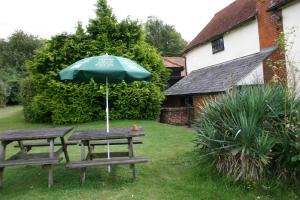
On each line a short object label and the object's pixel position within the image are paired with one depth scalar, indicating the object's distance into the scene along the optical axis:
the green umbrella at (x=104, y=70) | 6.40
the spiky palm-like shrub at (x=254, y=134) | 5.84
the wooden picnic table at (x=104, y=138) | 6.09
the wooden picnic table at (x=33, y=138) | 6.07
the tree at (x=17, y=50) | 50.09
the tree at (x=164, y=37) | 59.62
